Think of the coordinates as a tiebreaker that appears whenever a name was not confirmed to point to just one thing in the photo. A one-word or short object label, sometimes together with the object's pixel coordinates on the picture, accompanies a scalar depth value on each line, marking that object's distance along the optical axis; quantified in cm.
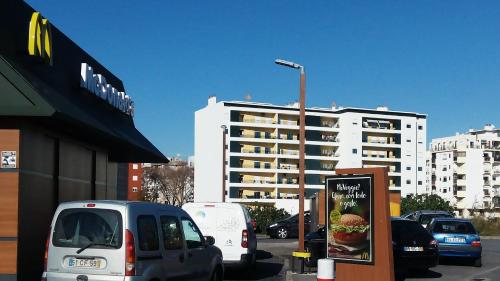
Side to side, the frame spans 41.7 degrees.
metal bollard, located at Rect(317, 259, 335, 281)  895
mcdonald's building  1100
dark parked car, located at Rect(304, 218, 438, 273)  1636
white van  1605
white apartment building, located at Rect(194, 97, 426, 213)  11100
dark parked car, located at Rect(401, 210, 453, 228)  2545
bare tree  12962
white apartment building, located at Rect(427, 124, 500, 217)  14688
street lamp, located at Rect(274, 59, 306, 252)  1831
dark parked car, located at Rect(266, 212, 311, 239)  3981
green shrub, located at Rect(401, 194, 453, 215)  6606
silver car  898
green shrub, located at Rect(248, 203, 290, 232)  4888
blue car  2045
